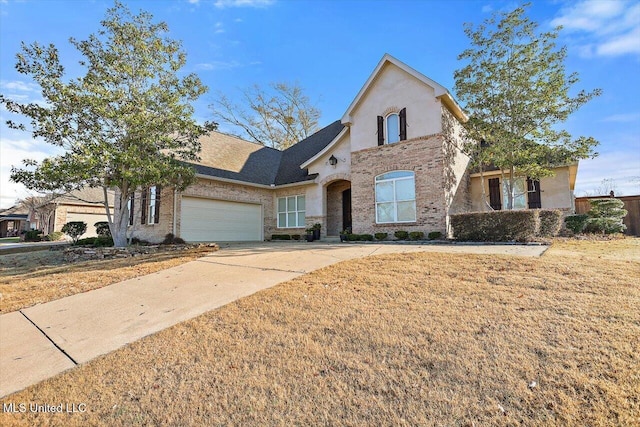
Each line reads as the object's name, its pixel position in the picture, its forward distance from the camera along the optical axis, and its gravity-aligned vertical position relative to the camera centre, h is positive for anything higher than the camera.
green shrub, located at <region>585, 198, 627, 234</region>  12.33 +0.08
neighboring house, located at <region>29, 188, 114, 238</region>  26.39 +1.60
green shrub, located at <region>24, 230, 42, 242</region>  25.20 -0.37
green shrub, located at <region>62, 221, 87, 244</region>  16.19 +0.08
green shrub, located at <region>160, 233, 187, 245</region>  13.83 -0.53
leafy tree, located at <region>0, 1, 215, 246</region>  10.00 +4.05
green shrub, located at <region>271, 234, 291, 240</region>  17.41 -0.61
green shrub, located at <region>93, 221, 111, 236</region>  17.86 +0.04
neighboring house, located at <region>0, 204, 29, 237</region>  37.19 +1.36
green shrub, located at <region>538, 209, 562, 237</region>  10.77 -0.05
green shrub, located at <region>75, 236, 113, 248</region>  14.07 -0.55
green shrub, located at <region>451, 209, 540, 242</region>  9.91 -0.16
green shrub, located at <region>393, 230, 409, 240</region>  12.57 -0.48
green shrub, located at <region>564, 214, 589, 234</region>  12.64 -0.12
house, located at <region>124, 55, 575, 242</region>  12.77 +2.03
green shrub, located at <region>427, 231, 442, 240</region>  11.95 -0.49
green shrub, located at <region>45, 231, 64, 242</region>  24.36 -0.44
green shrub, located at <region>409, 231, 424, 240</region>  12.27 -0.48
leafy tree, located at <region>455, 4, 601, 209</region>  12.35 +5.08
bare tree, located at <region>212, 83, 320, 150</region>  31.20 +11.39
